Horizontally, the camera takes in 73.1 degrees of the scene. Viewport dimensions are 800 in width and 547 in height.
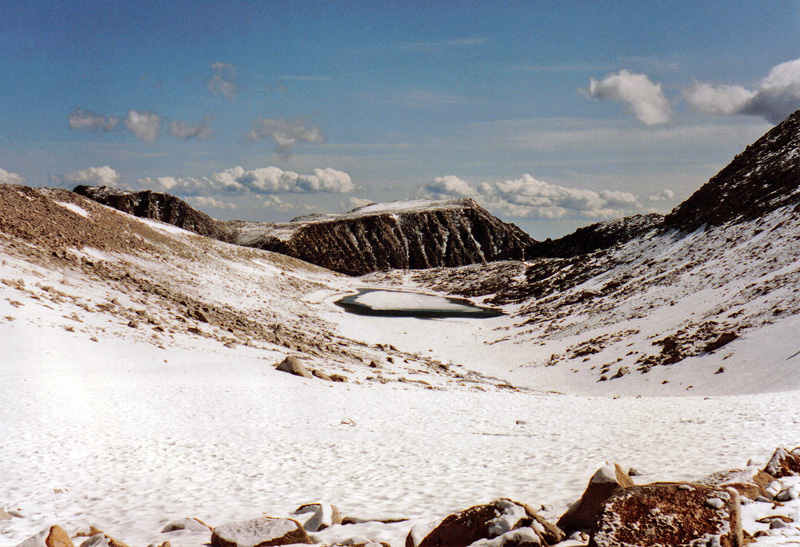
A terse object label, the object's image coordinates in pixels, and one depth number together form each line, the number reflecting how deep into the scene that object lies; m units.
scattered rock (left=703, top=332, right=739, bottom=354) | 25.42
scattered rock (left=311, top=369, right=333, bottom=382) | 23.02
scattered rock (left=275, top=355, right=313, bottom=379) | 22.83
